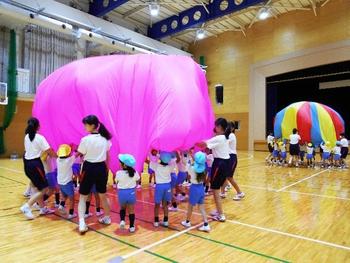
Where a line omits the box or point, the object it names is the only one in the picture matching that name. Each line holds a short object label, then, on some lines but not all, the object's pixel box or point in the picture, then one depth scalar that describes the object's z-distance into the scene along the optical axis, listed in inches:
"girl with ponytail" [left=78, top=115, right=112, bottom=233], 137.3
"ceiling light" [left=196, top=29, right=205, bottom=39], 616.4
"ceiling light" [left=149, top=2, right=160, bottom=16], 458.9
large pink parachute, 154.5
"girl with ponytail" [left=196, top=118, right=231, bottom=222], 156.8
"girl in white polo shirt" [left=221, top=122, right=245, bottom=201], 201.8
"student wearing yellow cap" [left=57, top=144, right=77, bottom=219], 155.5
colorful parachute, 393.7
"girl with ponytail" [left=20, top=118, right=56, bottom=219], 155.9
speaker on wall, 660.2
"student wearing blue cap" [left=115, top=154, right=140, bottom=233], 137.6
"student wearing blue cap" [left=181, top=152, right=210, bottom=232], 142.3
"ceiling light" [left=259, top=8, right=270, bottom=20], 503.1
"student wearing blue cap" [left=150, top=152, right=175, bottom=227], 146.6
